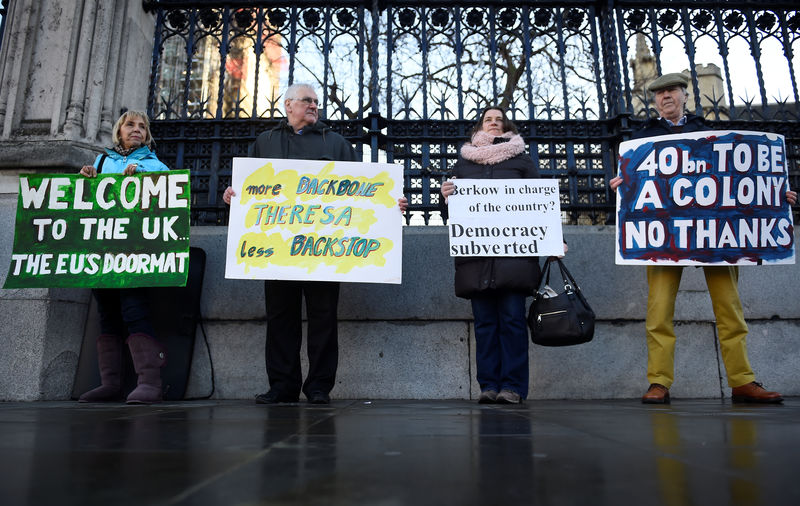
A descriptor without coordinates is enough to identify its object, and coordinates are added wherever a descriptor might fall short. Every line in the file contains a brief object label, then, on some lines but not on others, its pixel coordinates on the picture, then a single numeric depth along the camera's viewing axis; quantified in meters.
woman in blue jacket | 3.91
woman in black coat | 3.65
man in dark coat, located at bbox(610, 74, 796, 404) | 3.70
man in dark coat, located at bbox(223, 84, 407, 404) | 3.82
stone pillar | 4.39
